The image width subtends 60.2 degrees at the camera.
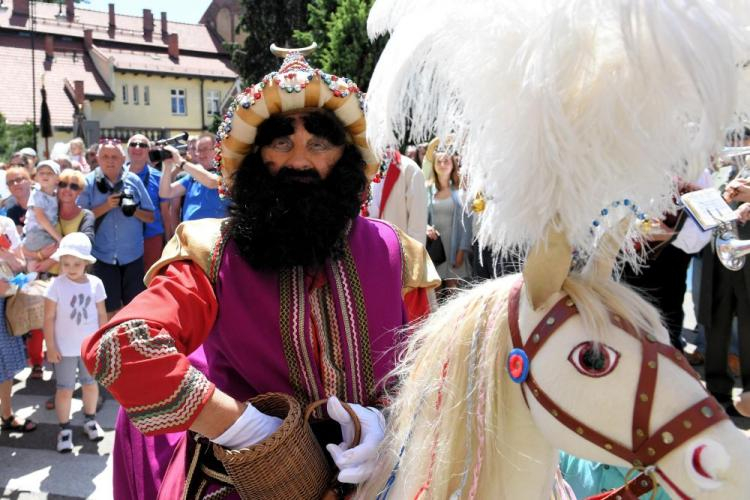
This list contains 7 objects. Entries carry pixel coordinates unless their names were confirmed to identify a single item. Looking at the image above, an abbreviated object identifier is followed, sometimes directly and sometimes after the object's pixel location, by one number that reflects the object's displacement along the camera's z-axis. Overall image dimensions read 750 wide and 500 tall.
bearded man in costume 1.63
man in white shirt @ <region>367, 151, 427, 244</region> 4.81
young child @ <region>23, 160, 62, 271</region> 5.03
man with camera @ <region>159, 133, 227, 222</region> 4.98
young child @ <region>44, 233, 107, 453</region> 4.16
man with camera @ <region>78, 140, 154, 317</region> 5.07
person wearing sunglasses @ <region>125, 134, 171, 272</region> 5.52
